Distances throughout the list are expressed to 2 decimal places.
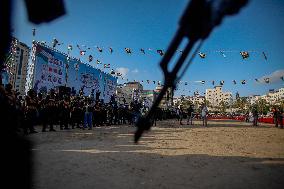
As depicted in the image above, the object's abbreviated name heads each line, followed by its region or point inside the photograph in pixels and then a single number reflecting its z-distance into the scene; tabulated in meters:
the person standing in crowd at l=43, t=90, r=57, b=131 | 14.04
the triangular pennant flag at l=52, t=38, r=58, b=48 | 18.62
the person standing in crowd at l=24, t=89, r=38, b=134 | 11.48
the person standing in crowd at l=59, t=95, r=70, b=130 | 15.52
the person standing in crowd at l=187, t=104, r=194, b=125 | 24.91
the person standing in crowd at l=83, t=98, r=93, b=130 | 16.31
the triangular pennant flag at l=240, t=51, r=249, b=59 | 20.85
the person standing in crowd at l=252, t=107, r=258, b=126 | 28.02
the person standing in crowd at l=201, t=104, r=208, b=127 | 23.79
